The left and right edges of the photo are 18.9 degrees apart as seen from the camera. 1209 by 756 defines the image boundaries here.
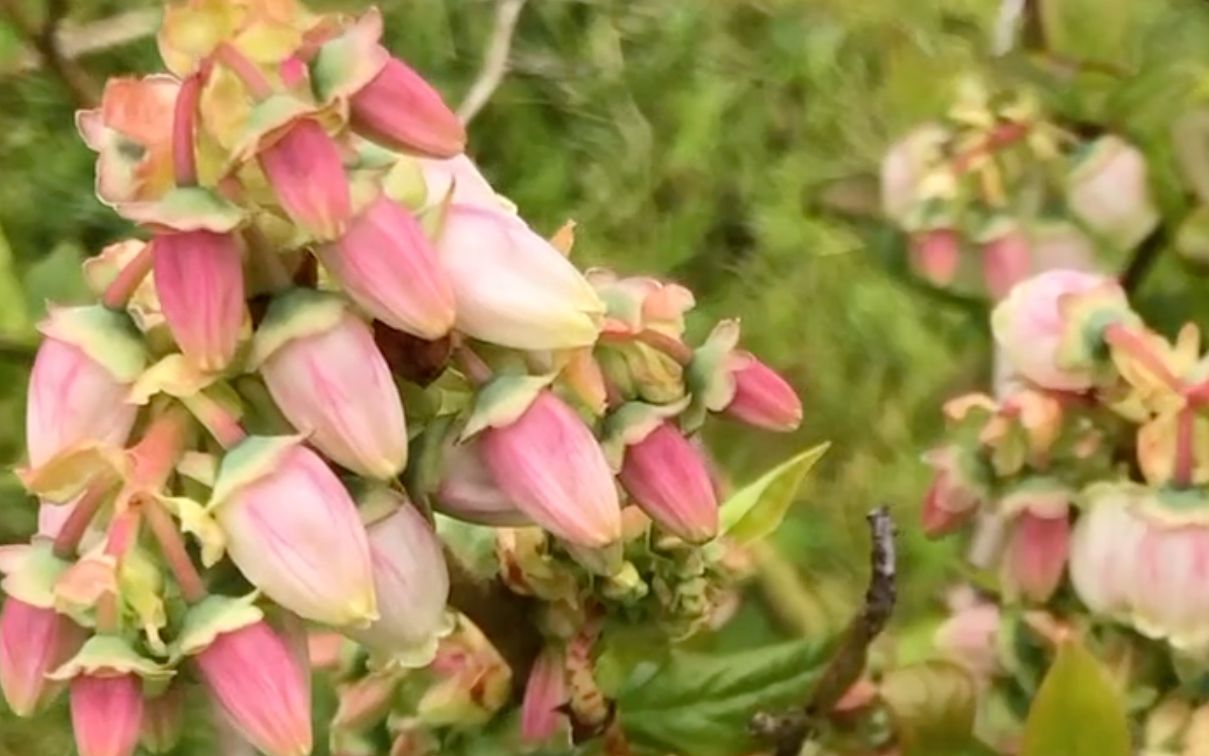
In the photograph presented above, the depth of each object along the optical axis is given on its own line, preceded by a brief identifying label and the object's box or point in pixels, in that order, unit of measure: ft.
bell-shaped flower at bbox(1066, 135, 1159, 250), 0.93
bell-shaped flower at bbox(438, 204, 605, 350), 0.61
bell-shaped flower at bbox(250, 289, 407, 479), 0.60
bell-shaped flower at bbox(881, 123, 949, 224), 0.96
